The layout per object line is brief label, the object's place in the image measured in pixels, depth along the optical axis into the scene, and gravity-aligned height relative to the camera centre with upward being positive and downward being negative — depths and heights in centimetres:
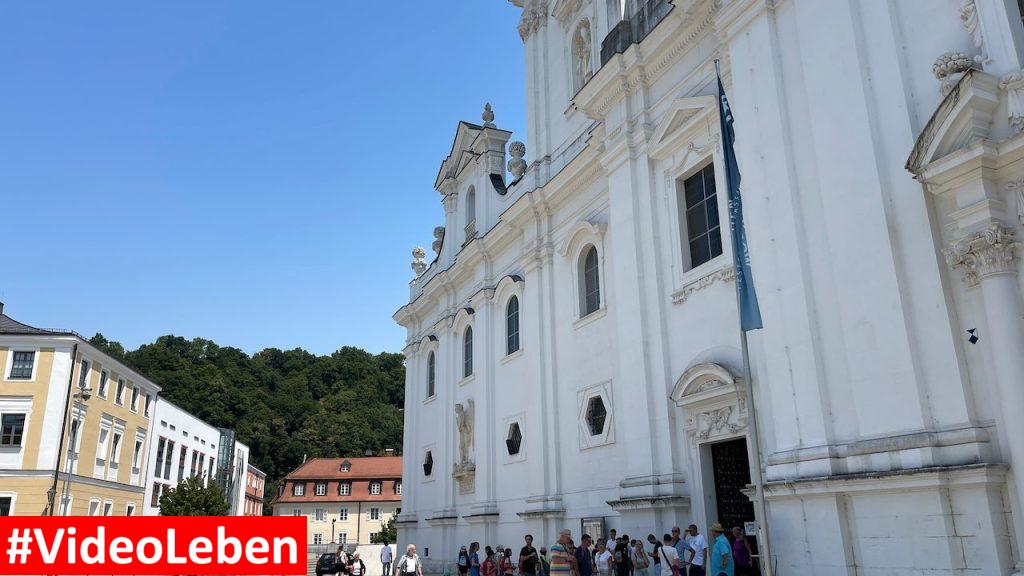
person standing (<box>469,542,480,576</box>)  1970 -96
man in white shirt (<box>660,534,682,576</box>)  1266 -57
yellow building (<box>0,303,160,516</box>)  3297 +464
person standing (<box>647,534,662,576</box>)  1367 -60
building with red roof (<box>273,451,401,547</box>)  6869 +212
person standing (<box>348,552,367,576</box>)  2522 -131
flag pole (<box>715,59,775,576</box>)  962 +296
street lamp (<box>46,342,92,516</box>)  3080 +394
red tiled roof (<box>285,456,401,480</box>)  7075 +482
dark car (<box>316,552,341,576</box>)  3102 -149
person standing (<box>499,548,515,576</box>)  1845 -100
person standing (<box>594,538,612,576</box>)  1439 -75
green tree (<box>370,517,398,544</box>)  5998 -80
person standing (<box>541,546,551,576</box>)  1753 -97
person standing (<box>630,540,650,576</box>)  1373 -69
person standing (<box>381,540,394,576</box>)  2719 -117
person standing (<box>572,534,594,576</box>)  1445 -70
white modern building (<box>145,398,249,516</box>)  4634 +490
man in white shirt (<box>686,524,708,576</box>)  1230 -54
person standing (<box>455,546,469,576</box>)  2091 -100
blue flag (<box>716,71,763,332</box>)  1063 +372
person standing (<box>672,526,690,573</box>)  1266 -47
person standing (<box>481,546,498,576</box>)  1845 -97
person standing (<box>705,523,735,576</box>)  1097 -55
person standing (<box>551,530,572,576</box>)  1320 -67
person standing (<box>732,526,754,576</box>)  1137 -54
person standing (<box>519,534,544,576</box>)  1625 -77
